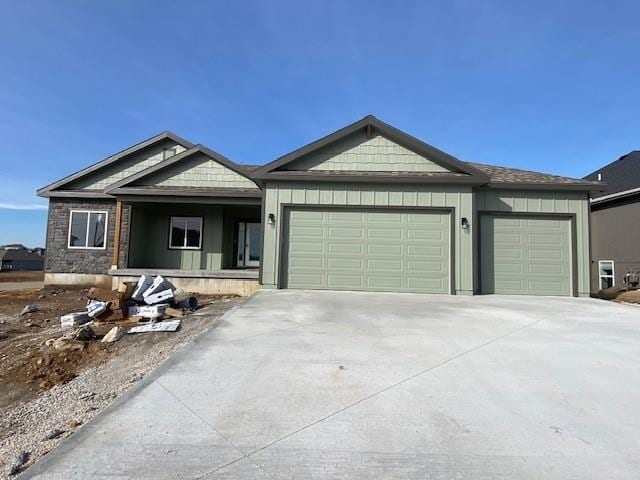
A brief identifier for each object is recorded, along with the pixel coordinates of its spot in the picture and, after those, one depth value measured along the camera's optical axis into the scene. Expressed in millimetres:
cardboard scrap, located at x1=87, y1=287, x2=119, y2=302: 9349
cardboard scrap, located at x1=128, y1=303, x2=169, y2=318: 7587
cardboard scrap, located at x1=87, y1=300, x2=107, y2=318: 7668
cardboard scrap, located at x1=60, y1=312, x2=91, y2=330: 7406
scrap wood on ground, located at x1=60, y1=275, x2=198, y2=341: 7469
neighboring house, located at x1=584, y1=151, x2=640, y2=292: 15883
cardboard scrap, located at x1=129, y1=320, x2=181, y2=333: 6332
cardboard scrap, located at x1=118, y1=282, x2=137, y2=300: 7955
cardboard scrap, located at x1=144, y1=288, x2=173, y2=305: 8266
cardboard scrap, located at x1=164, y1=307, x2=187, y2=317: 7823
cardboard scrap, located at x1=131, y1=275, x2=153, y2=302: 8211
